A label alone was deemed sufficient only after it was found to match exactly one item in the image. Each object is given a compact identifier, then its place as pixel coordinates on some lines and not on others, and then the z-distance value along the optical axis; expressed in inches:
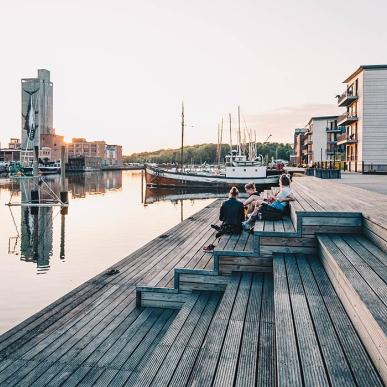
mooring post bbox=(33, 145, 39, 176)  1386.6
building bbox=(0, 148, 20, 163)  6540.4
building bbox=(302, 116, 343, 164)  3314.5
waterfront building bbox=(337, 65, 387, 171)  1672.0
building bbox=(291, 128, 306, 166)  4613.7
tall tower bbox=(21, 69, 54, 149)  7409.5
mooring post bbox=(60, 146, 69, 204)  1300.4
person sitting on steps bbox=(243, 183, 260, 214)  398.9
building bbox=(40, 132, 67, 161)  7003.0
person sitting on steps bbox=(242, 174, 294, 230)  350.3
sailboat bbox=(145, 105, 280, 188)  2053.4
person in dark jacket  351.6
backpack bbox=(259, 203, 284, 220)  348.5
